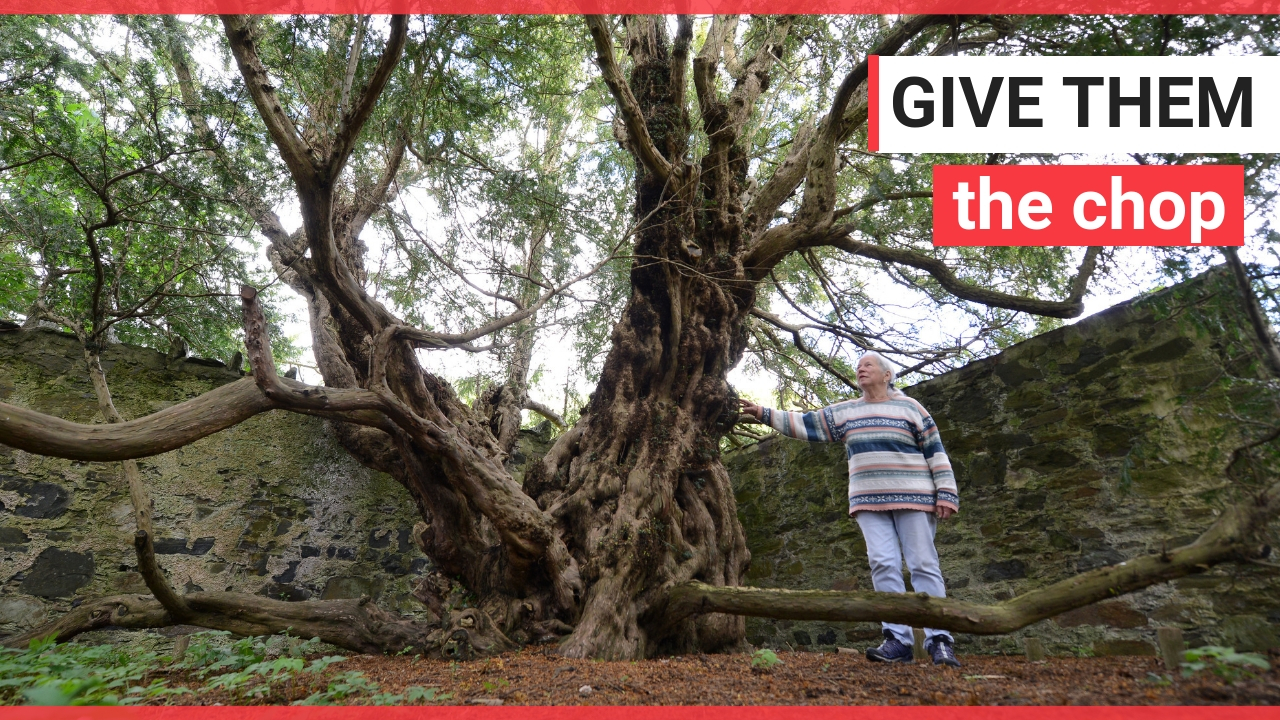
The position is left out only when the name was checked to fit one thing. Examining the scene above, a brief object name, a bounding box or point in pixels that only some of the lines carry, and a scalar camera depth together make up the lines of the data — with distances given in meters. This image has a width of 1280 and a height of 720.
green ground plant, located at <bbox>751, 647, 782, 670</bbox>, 3.21
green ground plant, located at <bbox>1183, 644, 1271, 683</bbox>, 1.88
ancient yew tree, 3.26
